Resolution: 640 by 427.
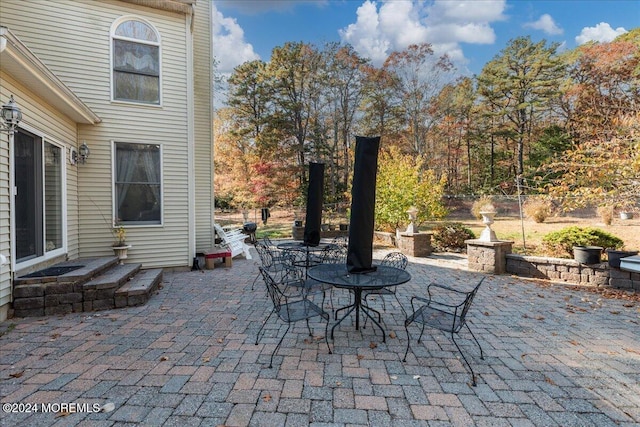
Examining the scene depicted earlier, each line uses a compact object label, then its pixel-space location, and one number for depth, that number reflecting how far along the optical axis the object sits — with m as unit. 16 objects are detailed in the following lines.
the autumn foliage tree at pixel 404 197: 10.00
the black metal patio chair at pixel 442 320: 2.83
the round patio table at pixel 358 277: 3.09
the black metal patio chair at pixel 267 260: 5.31
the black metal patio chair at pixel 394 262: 4.20
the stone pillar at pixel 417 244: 8.41
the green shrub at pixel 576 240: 6.14
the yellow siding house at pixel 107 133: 4.70
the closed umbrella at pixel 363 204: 3.31
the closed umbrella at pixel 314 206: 5.79
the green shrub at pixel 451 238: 8.98
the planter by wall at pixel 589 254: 5.59
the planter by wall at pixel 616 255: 5.25
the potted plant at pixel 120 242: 5.91
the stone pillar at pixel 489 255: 6.52
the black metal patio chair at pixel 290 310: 3.03
